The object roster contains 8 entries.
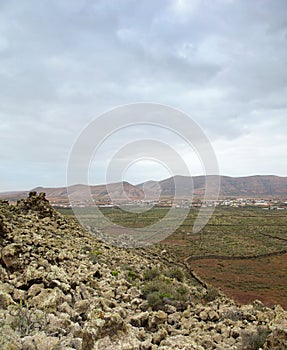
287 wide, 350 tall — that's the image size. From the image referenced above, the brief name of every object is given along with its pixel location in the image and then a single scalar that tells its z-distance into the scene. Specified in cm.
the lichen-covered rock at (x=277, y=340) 557
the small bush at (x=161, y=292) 932
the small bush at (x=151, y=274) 1277
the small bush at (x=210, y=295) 1193
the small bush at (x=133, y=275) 1242
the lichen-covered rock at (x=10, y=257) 888
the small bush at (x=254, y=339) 640
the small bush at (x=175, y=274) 1461
